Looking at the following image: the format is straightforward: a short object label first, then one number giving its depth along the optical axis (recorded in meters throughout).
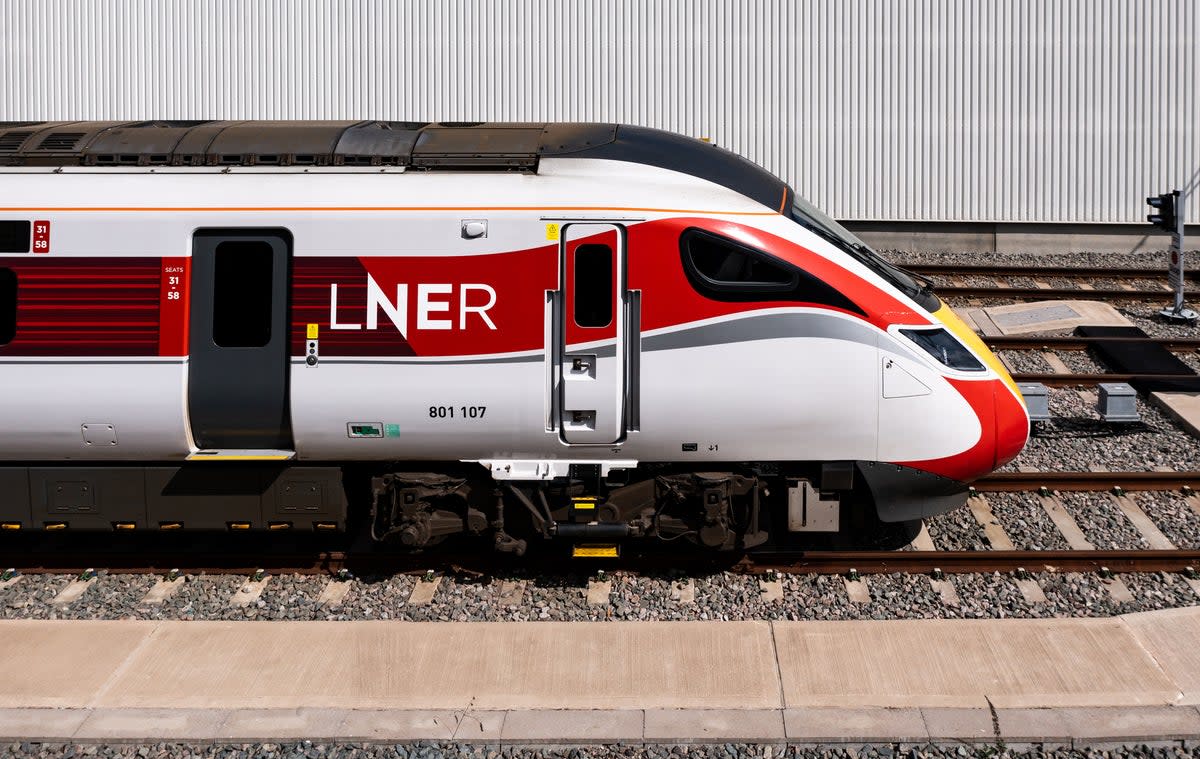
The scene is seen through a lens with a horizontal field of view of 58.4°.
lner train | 7.50
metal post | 14.84
